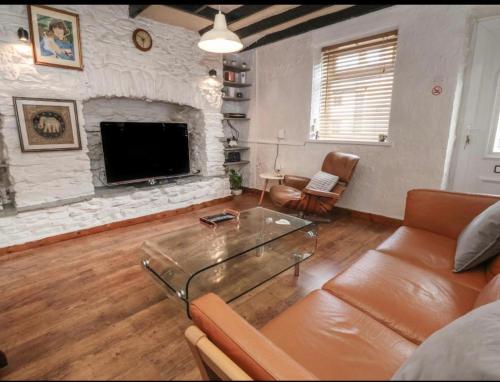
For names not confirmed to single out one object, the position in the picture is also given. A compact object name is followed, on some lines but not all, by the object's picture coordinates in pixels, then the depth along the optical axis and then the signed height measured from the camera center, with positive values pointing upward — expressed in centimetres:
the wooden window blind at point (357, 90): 296 +59
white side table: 360 -52
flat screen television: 303 -15
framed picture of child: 181 +82
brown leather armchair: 287 -62
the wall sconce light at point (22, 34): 215 +85
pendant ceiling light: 182 +72
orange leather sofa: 43 -51
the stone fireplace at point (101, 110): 233 +36
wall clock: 292 +111
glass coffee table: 158 -76
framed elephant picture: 232 +13
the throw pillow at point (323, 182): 302 -50
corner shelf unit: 413 +64
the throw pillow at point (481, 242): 126 -51
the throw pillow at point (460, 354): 36 -38
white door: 247 +18
